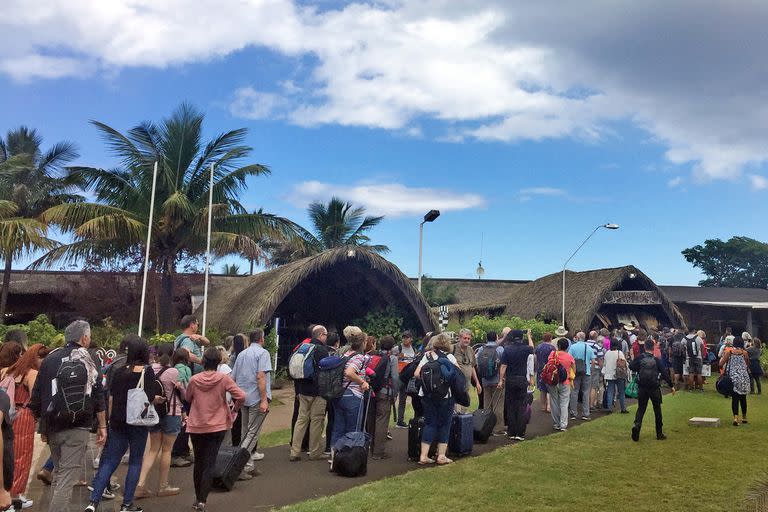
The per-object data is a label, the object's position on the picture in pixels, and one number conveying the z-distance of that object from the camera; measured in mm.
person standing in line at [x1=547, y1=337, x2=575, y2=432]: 10281
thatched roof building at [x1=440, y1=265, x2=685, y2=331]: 26328
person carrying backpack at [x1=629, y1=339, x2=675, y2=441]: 9438
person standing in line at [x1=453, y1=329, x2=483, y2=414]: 9531
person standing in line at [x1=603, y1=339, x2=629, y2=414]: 12656
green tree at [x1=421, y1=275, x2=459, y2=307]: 38250
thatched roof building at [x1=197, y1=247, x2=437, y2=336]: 16922
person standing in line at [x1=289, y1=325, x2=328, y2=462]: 8094
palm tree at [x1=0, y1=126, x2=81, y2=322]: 19031
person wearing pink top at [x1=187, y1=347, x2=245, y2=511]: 5805
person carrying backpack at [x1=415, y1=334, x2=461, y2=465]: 7602
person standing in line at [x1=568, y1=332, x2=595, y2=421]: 11617
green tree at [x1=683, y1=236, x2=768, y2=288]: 52812
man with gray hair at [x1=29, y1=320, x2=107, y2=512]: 5215
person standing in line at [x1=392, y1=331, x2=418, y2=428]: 10594
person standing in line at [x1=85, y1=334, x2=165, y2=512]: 5621
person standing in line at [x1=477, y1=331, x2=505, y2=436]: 10102
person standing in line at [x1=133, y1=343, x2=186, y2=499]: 6309
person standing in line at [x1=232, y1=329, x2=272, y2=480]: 7596
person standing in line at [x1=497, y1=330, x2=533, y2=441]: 9320
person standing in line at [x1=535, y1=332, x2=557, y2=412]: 11703
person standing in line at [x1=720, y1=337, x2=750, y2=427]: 10727
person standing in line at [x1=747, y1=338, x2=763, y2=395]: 14114
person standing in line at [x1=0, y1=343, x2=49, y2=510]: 5812
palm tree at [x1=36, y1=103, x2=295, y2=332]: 18498
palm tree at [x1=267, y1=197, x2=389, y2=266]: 33219
